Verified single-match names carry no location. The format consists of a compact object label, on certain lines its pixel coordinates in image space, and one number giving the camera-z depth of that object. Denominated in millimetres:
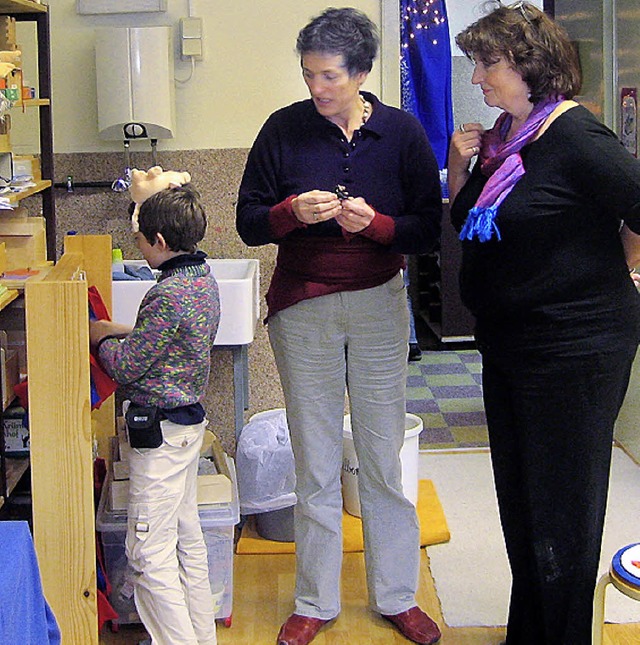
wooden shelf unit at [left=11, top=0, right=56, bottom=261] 2777
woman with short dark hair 2266
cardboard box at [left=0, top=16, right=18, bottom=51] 2611
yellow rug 3109
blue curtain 4379
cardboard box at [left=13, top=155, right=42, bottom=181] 2658
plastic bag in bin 3100
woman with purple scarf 1999
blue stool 1682
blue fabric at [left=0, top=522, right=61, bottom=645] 1350
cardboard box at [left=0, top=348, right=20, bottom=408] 2361
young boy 2193
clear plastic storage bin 2568
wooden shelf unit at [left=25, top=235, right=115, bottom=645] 2035
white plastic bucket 3123
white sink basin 2916
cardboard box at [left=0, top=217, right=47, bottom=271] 2598
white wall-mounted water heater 3127
